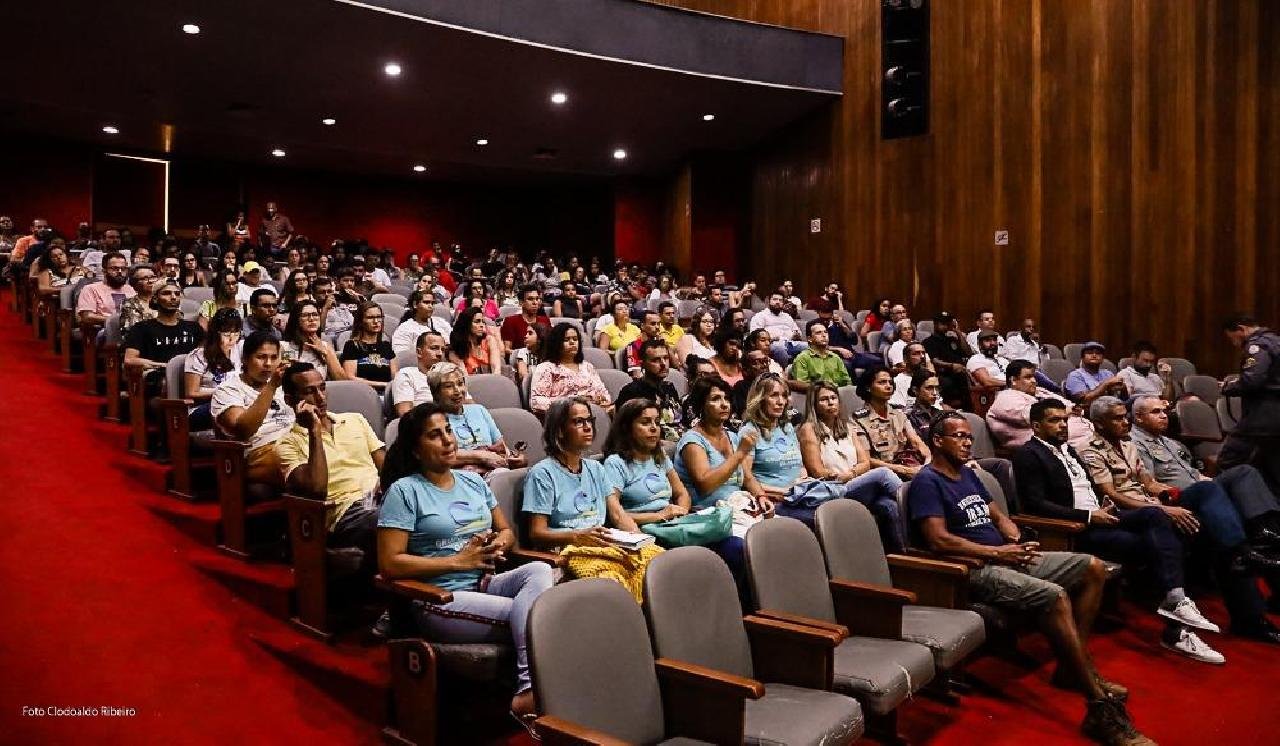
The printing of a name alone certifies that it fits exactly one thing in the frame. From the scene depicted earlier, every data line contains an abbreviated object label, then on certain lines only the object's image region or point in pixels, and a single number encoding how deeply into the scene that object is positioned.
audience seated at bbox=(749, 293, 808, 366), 6.01
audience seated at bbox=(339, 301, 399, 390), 3.66
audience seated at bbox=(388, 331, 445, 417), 3.17
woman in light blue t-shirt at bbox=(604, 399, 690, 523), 2.62
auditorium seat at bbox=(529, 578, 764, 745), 1.55
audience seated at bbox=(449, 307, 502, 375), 3.87
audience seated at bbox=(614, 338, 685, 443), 3.59
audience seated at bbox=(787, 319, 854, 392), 4.81
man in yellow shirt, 2.35
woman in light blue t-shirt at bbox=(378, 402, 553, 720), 1.91
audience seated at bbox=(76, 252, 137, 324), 4.42
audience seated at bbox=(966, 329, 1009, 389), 5.29
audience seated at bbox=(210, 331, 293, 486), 2.63
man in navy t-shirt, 2.40
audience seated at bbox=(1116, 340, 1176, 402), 5.22
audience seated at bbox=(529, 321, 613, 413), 3.63
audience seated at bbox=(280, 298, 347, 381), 3.41
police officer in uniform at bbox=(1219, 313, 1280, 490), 3.44
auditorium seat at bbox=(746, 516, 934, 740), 1.93
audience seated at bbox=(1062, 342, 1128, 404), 4.91
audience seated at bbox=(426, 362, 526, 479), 2.71
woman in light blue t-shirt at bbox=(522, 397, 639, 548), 2.33
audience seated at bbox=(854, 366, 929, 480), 3.55
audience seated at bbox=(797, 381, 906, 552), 3.20
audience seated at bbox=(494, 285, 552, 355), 4.65
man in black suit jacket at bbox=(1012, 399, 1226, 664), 2.84
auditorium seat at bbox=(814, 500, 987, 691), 2.18
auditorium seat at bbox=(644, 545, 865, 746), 1.71
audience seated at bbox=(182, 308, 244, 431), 3.16
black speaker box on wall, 7.31
